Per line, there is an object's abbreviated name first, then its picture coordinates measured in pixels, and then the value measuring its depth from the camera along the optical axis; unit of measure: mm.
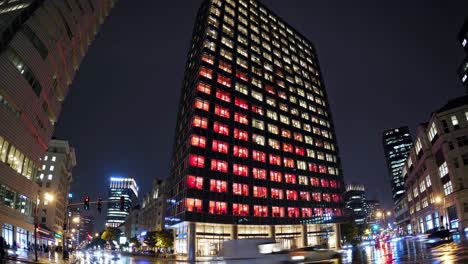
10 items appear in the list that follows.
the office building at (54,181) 97250
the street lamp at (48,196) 32306
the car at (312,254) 25812
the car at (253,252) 23578
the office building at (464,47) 88188
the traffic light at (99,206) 31694
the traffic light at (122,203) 29291
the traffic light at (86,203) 29800
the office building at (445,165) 57625
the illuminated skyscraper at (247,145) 61281
